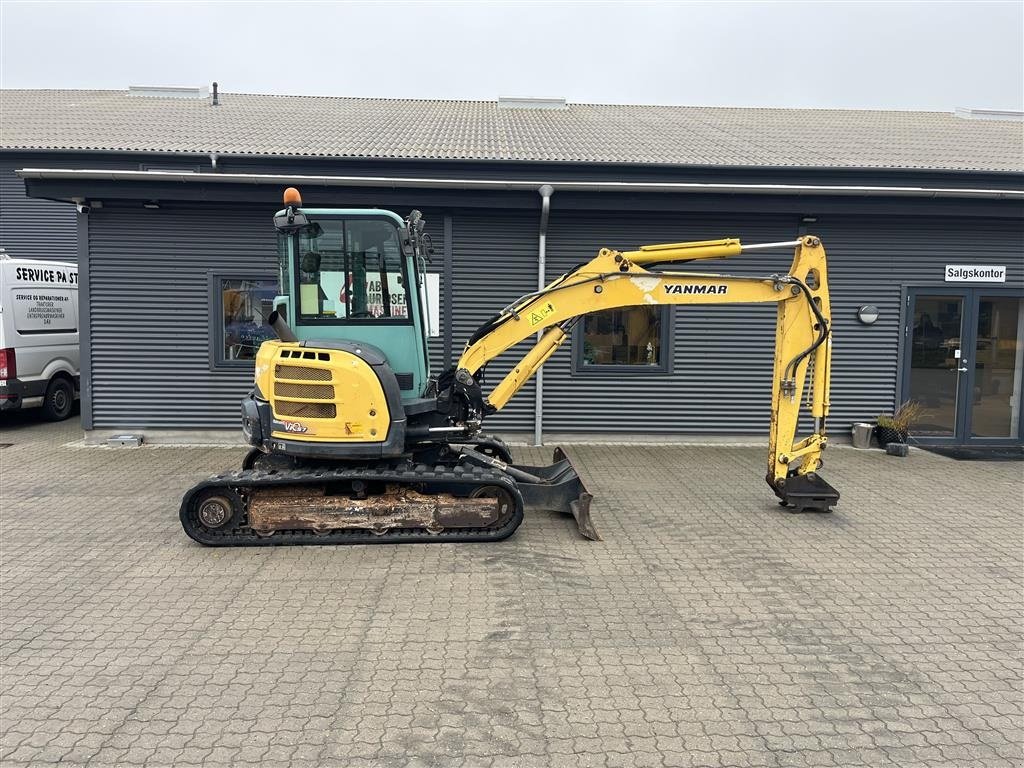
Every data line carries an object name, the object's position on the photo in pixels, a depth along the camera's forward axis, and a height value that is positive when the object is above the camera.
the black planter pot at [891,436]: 9.66 -1.26
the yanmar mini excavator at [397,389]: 5.74 -0.41
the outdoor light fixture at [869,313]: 10.01 +0.50
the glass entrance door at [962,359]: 10.20 -0.17
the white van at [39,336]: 10.73 +0.03
